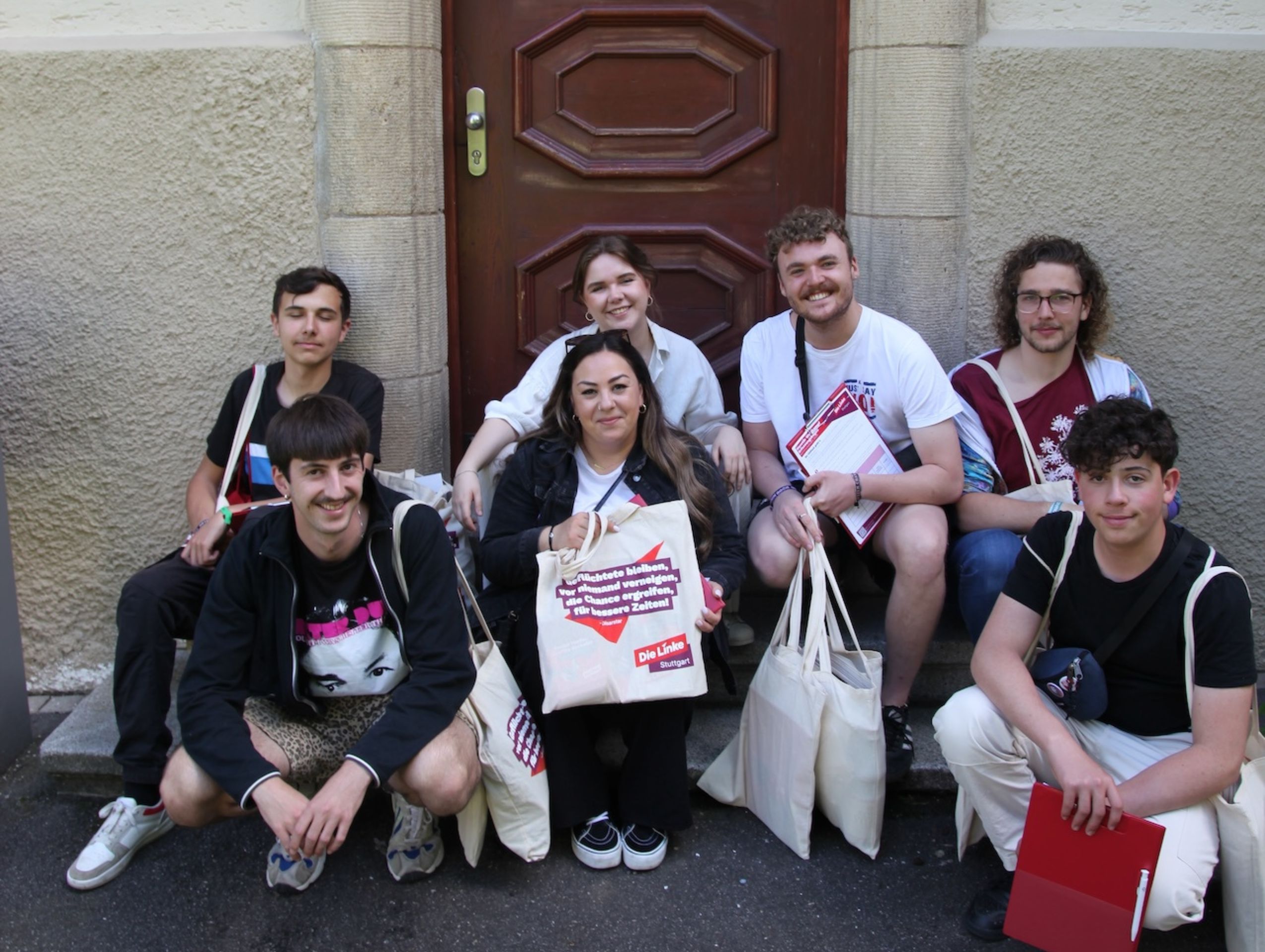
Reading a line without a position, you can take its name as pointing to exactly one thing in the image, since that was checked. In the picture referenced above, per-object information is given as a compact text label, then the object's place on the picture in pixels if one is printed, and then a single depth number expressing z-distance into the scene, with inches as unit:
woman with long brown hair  119.3
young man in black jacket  107.3
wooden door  154.7
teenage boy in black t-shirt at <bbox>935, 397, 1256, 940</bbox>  98.7
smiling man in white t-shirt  127.6
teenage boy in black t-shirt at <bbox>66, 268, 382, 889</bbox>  120.1
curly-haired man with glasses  129.6
